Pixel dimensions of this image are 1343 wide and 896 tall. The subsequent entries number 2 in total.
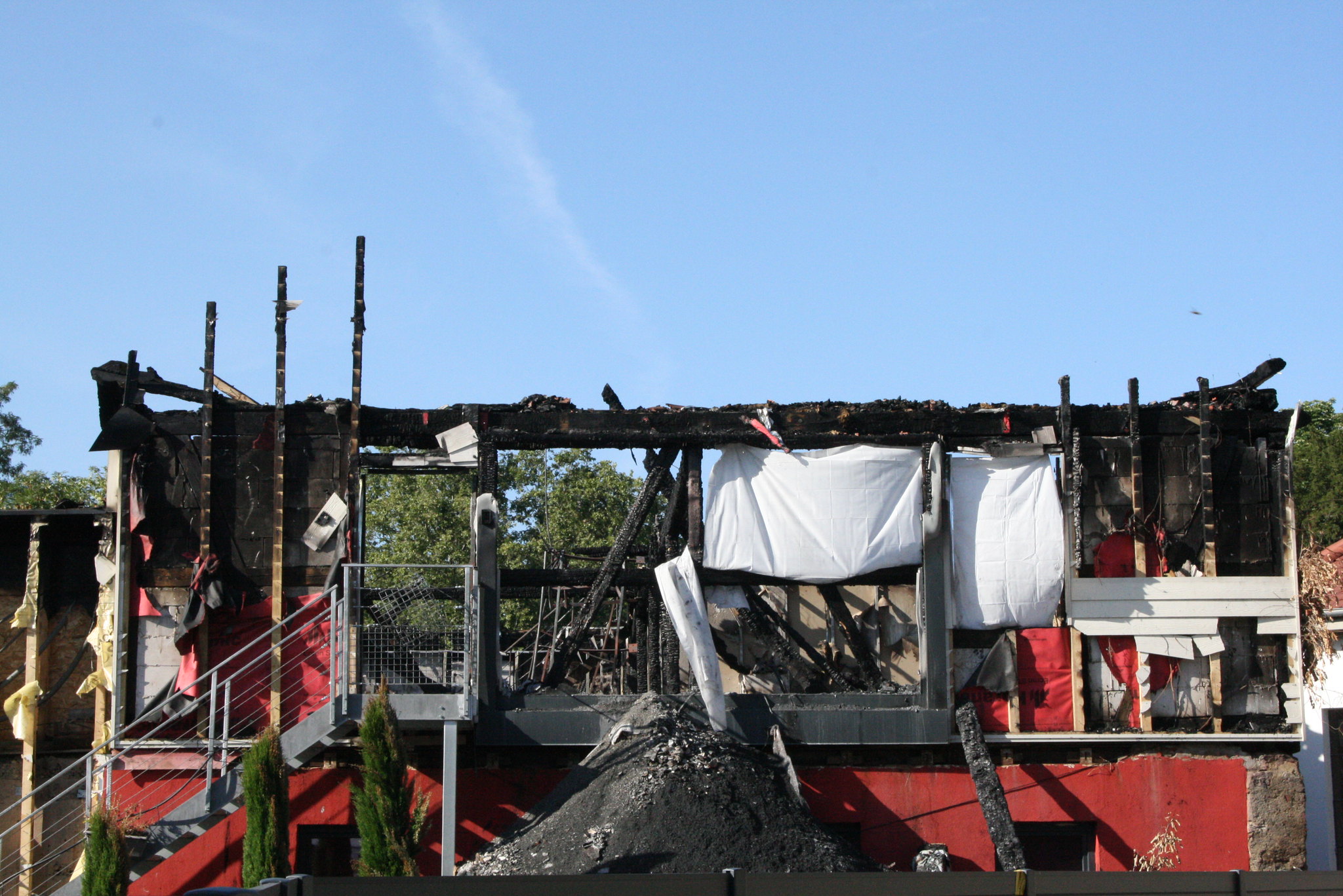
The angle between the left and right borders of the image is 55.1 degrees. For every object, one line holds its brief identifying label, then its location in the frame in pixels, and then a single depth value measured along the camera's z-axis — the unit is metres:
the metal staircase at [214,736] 13.04
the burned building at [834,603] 14.66
